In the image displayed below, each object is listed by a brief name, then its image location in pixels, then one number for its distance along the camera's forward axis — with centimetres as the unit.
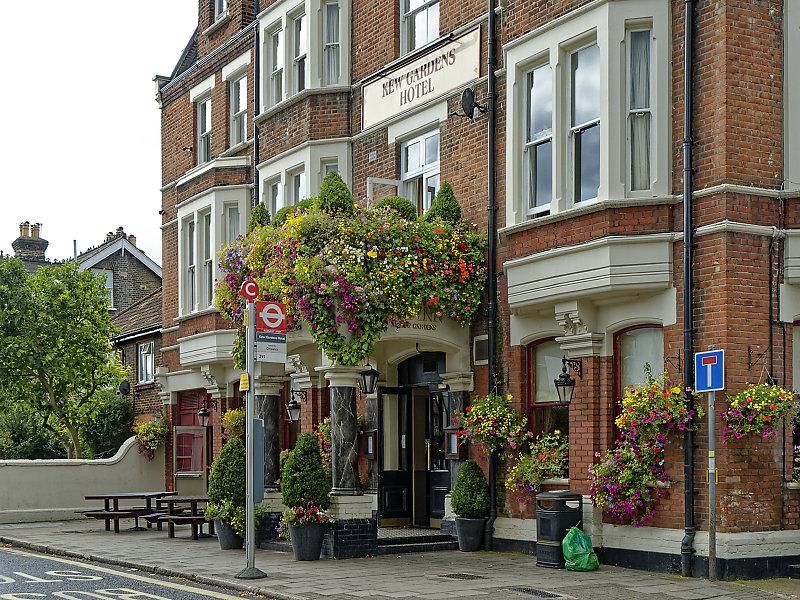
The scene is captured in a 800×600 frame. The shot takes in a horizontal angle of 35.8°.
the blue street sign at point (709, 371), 1331
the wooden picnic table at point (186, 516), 2020
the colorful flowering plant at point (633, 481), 1466
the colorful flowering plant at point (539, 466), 1648
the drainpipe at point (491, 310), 1747
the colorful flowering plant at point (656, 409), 1411
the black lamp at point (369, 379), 1923
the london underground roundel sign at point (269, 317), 1460
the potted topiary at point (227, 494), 1814
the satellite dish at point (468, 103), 1795
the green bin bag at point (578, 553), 1491
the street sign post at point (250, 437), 1398
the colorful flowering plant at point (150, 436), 2841
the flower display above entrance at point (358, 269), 1642
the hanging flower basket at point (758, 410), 1363
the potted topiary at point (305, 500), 1641
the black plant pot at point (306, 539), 1652
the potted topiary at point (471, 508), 1738
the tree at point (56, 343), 2878
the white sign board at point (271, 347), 1444
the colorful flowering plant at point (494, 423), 1689
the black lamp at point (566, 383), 1611
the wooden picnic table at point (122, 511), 2295
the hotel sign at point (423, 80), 1852
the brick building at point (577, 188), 1429
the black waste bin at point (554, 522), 1521
